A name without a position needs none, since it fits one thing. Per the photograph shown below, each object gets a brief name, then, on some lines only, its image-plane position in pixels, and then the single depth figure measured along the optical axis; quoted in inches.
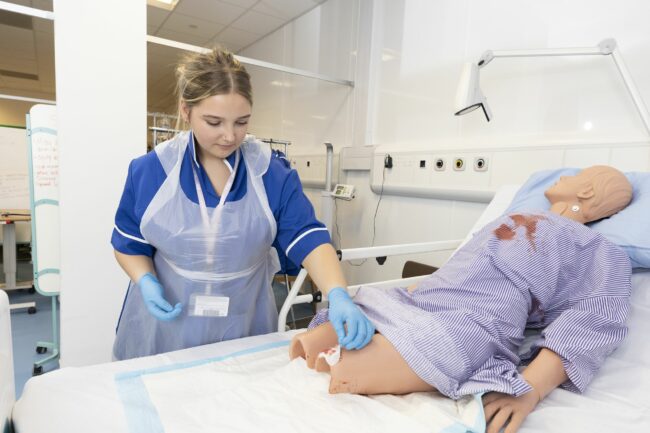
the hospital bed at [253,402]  27.8
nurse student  40.2
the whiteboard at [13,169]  153.0
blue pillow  47.0
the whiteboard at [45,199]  82.7
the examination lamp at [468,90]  59.2
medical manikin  32.0
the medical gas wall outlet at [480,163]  80.8
